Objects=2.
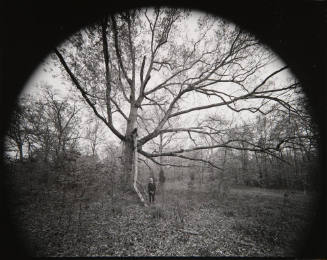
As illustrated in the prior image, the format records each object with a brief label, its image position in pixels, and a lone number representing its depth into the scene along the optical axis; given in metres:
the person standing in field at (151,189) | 6.98
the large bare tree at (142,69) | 4.86
